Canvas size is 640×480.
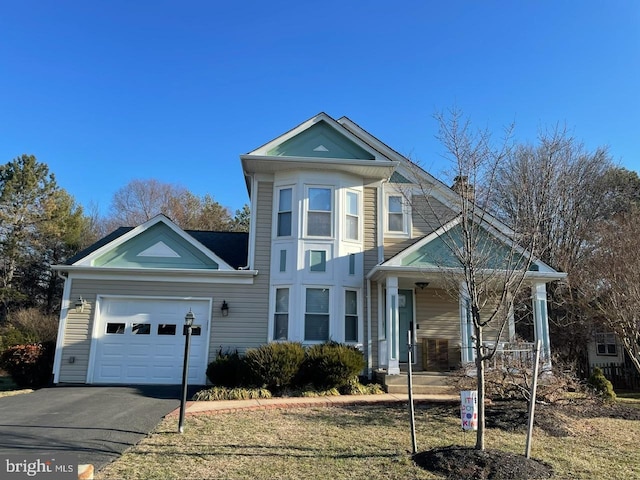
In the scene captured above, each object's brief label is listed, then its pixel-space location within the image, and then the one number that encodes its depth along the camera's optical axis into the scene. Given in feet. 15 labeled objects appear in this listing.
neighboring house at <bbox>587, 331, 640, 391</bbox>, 56.52
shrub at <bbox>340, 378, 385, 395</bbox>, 35.65
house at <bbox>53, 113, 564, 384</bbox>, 39.78
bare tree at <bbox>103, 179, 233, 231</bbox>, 110.73
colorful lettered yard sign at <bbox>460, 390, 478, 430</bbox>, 18.72
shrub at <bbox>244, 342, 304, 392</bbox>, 33.58
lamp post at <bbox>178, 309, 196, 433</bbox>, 21.91
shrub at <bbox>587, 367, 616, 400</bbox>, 36.23
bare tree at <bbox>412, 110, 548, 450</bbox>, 18.39
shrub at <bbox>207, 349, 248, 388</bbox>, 34.24
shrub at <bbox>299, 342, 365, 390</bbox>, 34.76
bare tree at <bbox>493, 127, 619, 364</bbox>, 55.06
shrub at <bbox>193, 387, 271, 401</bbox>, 31.82
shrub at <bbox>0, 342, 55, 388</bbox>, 38.04
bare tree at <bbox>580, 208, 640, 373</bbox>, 38.14
